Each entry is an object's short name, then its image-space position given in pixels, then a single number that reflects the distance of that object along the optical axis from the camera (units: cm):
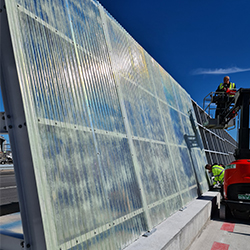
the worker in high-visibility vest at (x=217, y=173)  945
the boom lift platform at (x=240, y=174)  622
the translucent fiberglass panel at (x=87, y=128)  259
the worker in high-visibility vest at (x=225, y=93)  1011
